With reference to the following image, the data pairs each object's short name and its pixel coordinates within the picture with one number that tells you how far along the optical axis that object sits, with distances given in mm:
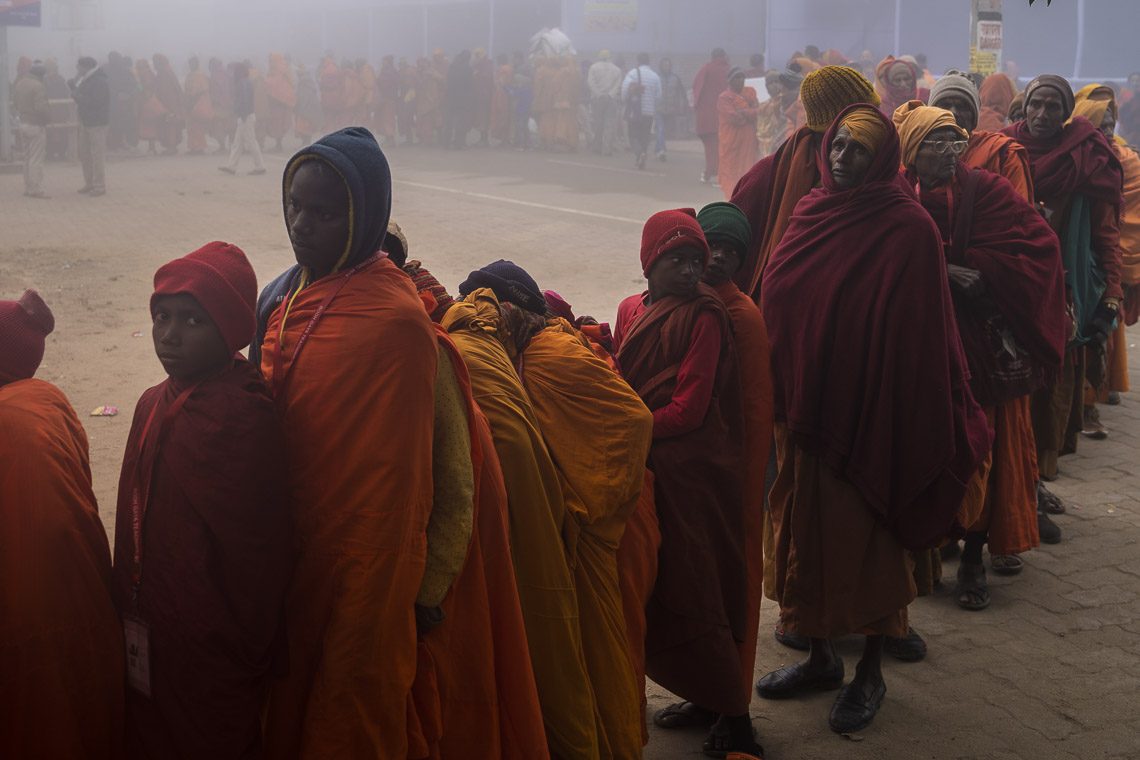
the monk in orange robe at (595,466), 3402
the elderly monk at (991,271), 4836
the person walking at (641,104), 21141
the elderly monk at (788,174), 4688
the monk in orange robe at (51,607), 2645
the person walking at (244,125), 20094
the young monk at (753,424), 3922
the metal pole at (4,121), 19391
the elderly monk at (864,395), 4008
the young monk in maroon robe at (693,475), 3729
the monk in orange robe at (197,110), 25406
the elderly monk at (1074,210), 5906
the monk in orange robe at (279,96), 25328
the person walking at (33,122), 16281
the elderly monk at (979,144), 5520
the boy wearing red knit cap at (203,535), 2588
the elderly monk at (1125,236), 7223
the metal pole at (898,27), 22156
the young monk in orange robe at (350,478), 2684
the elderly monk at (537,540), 3195
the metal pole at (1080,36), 20297
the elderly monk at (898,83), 9383
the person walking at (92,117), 16391
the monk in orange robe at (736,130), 17516
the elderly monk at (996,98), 9109
